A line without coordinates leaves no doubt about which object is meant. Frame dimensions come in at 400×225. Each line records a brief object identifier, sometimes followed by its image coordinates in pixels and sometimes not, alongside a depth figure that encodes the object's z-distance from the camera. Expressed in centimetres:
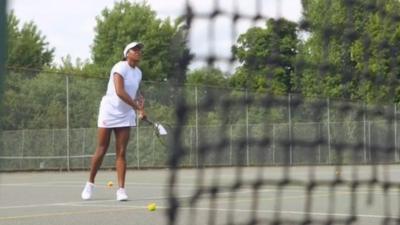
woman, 1556
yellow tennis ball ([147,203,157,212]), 1356
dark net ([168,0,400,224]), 464
